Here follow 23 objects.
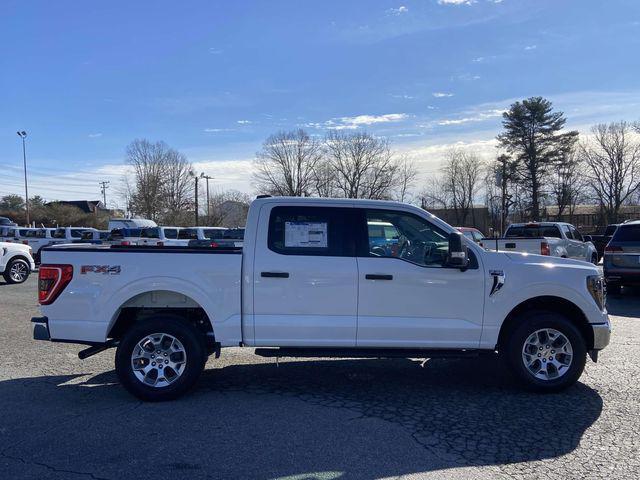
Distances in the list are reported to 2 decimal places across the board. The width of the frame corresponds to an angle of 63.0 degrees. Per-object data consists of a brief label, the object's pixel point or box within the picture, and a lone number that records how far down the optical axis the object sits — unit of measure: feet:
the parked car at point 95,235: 89.72
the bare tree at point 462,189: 221.25
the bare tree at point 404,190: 205.16
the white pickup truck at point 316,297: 17.01
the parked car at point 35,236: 90.98
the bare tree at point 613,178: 185.61
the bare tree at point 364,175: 202.90
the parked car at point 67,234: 90.54
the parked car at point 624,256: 38.86
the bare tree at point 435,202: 225.15
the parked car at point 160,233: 85.46
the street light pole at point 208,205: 225.35
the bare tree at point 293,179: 204.64
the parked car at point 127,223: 106.39
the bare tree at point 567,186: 183.38
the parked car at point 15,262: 52.44
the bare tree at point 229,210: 231.30
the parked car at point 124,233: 82.43
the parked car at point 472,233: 64.64
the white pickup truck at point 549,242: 37.93
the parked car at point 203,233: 85.92
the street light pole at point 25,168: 175.11
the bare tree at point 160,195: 208.33
